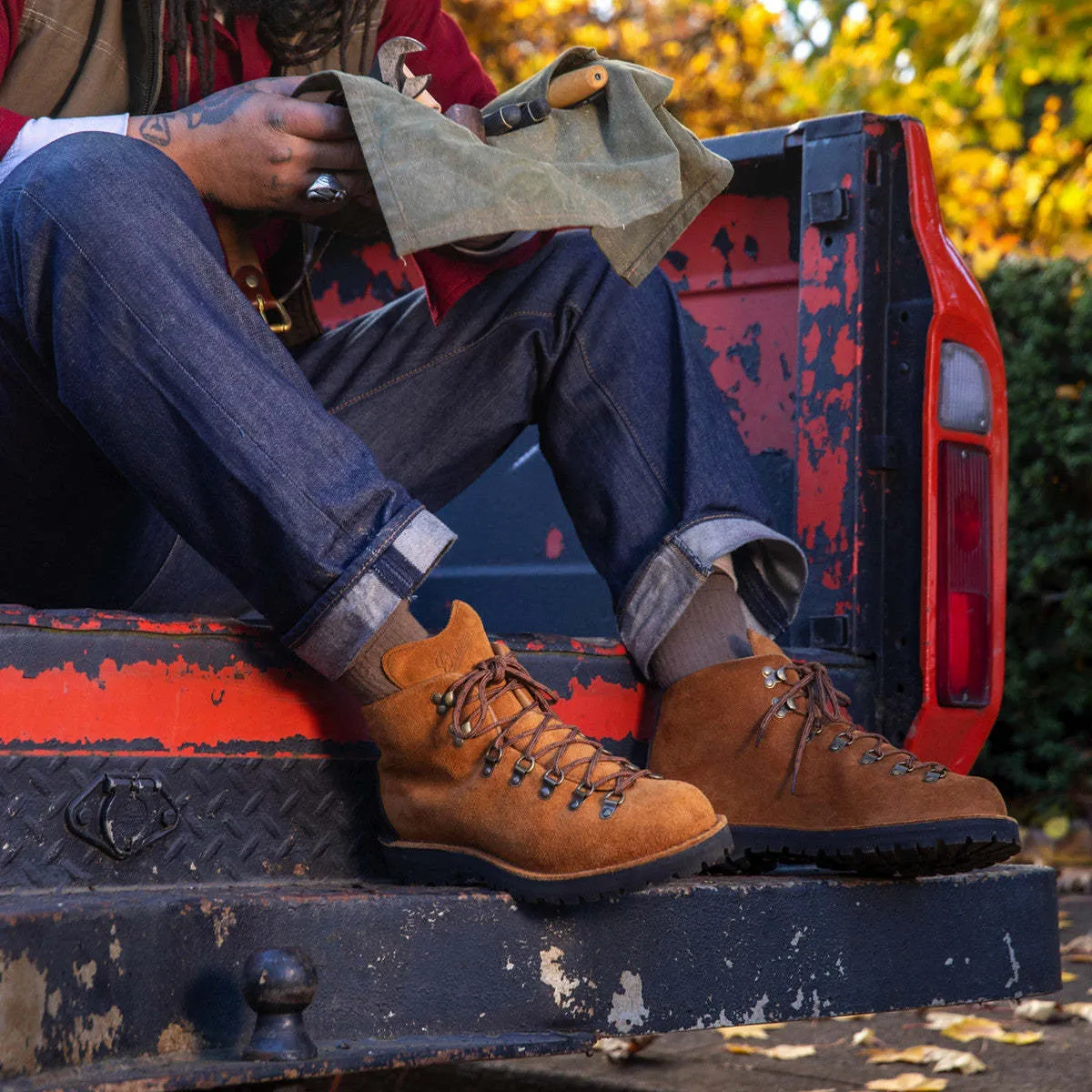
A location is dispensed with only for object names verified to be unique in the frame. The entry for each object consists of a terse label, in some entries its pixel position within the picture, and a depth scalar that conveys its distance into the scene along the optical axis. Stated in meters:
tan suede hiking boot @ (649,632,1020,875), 1.53
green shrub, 4.73
